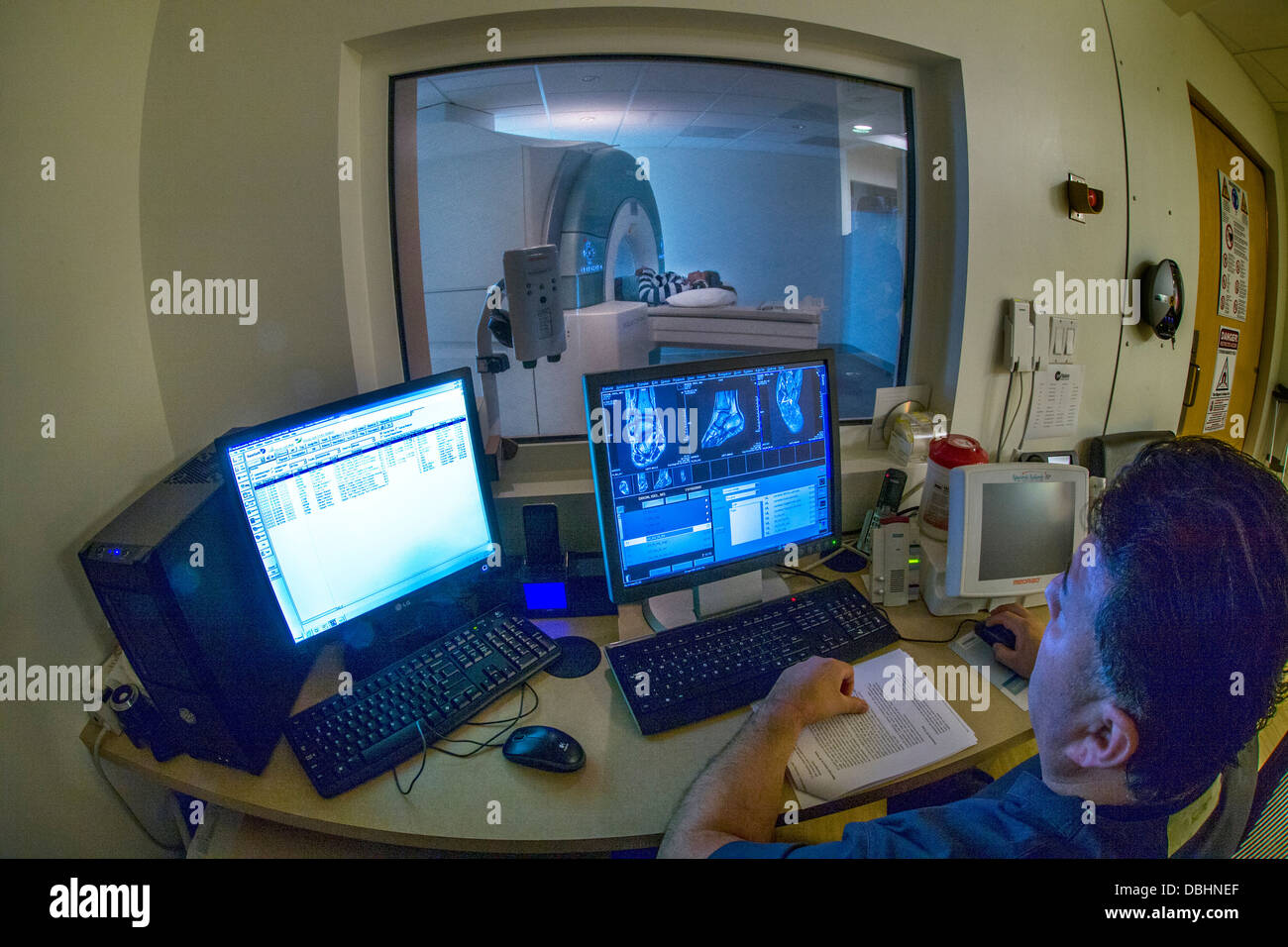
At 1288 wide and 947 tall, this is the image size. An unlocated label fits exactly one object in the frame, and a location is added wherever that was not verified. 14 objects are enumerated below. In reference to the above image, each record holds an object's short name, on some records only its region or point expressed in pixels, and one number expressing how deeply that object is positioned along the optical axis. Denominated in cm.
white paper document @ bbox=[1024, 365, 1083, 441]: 180
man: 63
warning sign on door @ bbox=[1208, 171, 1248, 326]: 243
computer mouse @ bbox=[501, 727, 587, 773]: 96
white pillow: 227
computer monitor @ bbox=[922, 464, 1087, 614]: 127
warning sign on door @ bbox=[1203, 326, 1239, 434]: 256
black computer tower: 83
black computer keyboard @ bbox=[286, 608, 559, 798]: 96
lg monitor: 98
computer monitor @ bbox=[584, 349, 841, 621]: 114
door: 230
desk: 88
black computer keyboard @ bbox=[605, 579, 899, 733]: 108
